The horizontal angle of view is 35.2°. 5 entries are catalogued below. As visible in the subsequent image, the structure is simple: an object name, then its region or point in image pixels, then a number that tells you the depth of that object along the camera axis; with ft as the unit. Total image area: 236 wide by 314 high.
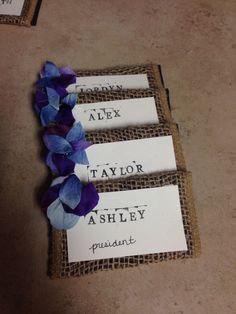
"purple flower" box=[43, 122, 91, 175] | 1.56
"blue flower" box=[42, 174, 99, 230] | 1.47
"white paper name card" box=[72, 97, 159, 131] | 1.72
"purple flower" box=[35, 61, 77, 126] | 1.69
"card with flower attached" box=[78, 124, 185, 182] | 1.60
